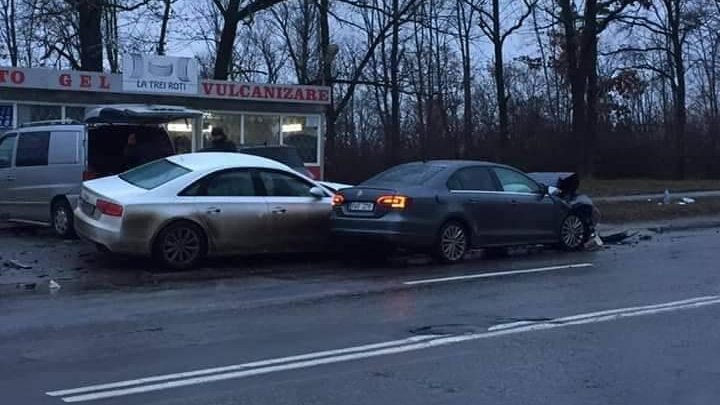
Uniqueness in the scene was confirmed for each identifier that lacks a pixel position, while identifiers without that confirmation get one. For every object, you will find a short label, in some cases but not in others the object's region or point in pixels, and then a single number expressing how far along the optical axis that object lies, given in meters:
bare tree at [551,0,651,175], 38.56
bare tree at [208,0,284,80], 31.55
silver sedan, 12.98
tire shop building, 21.59
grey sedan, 14.05
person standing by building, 18.11
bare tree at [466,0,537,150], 42.94
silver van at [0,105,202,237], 16.14
